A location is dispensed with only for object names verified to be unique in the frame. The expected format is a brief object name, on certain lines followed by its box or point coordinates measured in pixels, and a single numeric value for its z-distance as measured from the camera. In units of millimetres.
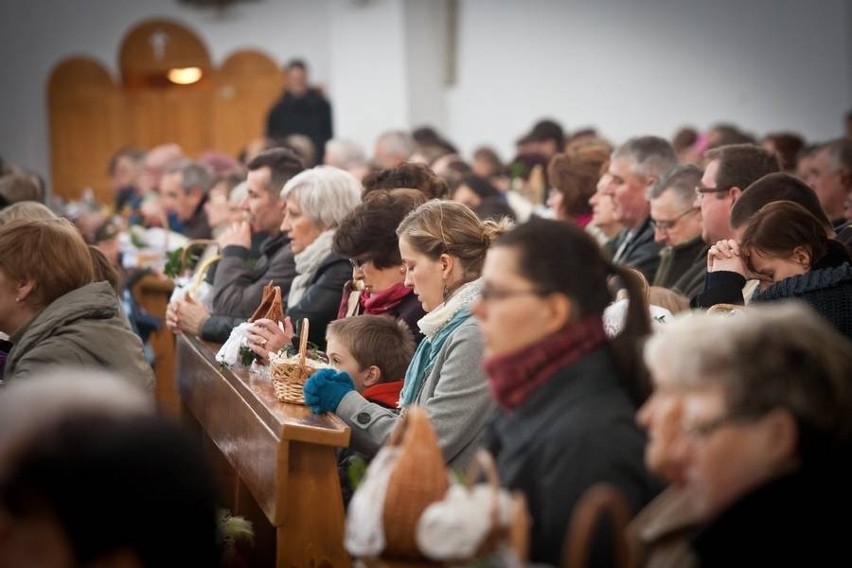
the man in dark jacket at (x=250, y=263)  9808
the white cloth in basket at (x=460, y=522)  4198
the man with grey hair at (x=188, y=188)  14800
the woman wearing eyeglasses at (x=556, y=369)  4481
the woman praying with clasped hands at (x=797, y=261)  6788
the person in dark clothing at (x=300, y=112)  23873
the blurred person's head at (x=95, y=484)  3593
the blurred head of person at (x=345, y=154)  16115
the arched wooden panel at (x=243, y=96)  26711
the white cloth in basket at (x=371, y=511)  4696
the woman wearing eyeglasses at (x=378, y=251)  7966
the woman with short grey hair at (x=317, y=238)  8943
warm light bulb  26841
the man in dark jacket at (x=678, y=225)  9294
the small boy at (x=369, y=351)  7413
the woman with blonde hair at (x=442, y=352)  6359
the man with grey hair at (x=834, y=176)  11012
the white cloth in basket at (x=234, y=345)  8194
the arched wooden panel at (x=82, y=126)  26737
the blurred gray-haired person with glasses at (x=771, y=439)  3814
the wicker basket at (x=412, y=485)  4673
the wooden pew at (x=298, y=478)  6535
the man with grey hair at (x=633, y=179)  10264
